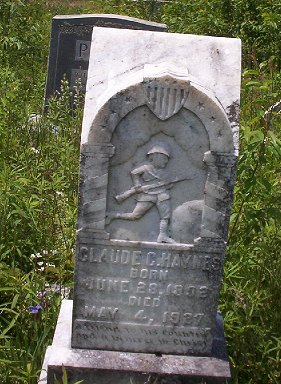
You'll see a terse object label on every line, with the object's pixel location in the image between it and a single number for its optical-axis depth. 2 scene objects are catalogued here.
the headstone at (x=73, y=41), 7.03
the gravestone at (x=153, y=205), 2.82
